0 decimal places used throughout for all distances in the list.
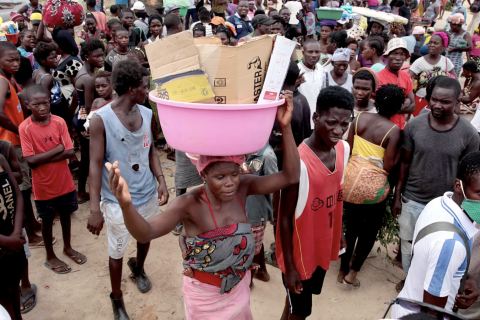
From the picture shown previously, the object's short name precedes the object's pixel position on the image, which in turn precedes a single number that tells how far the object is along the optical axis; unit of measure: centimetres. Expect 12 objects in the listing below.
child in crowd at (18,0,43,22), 1044
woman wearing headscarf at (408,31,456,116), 552
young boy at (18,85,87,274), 354
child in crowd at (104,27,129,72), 553
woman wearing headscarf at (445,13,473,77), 797
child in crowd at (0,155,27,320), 244
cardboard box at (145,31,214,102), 158
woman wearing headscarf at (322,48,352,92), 475
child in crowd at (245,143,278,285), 317
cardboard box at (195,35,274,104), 158
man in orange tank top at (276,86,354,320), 233
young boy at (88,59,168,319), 275
